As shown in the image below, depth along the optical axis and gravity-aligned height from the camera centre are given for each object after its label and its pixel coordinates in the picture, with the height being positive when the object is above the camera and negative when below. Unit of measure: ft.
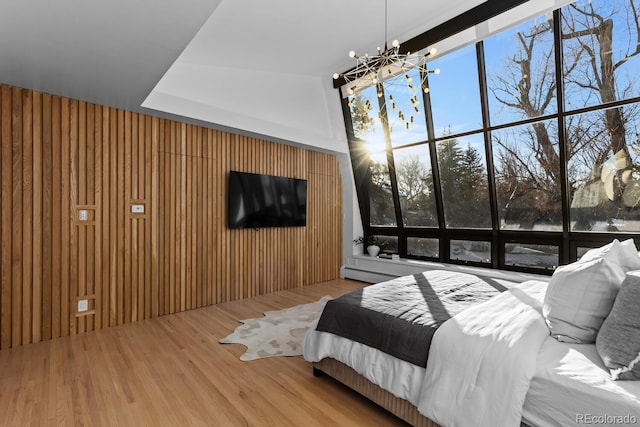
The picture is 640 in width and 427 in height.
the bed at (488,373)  4.36 -2.51
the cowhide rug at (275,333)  9.58 -3.97
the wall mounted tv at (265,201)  14.93 +0.89
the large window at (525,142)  11.21 +3.20
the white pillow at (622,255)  5.87 -0.78
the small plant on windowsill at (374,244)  19.63 -1.72
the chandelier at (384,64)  8.61 +4.45
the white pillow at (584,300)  5.39 -1.50
